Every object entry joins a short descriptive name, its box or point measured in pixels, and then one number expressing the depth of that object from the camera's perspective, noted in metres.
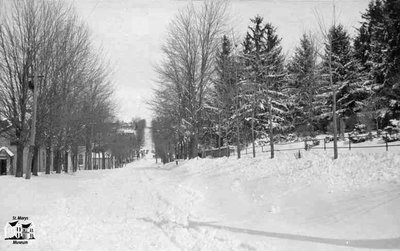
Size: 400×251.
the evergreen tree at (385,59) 28.42
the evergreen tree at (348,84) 39.41
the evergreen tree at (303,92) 44.56
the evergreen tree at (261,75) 24.19
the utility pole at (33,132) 20.84
